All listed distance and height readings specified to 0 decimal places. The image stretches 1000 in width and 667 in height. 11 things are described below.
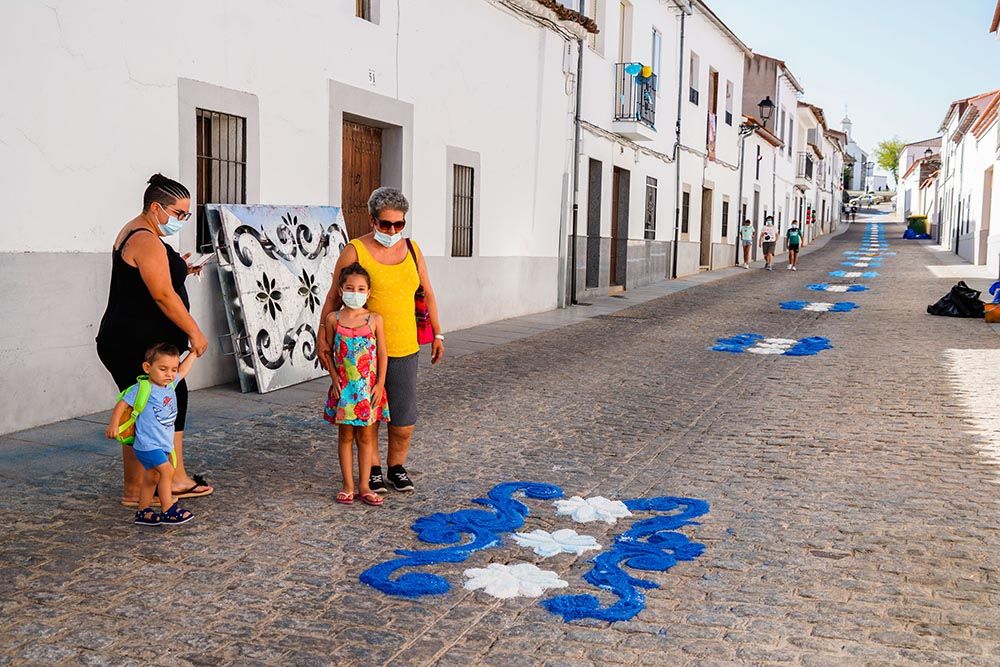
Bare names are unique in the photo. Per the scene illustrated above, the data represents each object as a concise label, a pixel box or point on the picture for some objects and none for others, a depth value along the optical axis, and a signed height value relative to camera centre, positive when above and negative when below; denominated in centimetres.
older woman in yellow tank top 482 -29
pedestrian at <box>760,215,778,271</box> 2878 +1
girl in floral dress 471 -62
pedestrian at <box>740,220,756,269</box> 3006 +18
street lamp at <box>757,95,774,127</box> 3203 +448
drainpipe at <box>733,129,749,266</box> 3141 +141
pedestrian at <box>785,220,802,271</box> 2795 +0
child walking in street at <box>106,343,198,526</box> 439 -88
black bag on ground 1486 -86
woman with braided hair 456 -31
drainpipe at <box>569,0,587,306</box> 1622 +129
